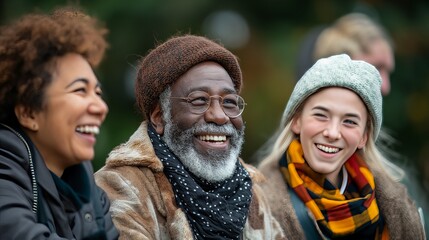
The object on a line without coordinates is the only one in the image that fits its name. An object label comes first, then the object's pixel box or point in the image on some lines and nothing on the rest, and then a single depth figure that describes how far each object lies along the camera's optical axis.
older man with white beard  7.22
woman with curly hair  6.03
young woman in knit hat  8.17
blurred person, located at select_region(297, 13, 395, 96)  10.88
